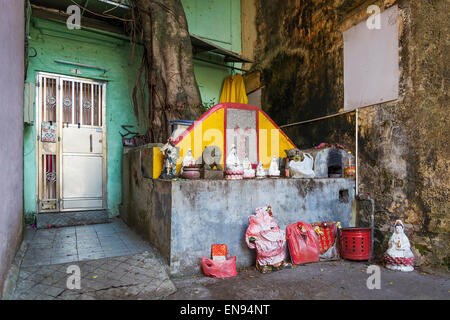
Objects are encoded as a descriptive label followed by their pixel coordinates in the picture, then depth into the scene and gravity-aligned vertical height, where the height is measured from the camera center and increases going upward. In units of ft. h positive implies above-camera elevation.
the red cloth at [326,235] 14.71 -3.89
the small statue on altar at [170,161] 13.75 +0.14
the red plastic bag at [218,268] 11.99 -4.60
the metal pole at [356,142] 16.89 +1.26
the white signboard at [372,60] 15.06 +6.00
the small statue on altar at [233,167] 14.12 -0.19
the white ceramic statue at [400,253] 12.96 -4.30
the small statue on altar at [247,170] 15.19 -0.37
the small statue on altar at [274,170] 15.94 -0.40
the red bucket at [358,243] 14.20 -4.20
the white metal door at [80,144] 19.95 +1.54
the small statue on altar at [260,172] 15.75 -0.51
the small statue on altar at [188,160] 14.35 +0.20
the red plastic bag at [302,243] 13.84 -4.08
